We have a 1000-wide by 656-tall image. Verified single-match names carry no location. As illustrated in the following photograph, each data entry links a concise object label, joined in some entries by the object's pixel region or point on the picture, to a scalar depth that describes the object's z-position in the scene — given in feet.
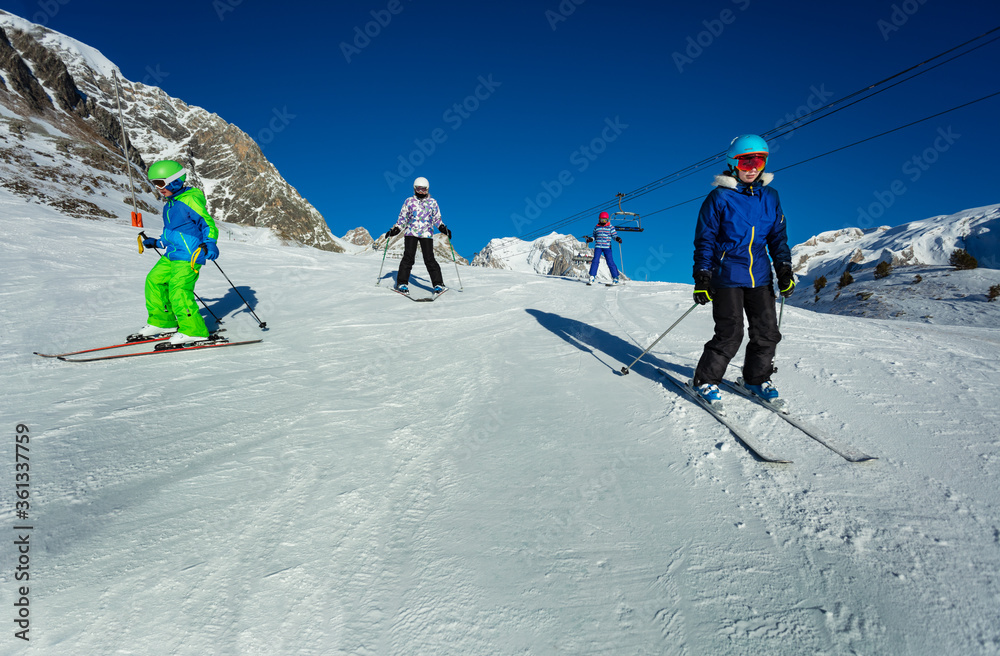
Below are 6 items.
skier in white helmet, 28.55
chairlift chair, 78.84
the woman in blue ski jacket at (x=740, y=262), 11.11
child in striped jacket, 42.65
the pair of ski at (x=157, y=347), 13.57
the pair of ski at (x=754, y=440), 8.32
